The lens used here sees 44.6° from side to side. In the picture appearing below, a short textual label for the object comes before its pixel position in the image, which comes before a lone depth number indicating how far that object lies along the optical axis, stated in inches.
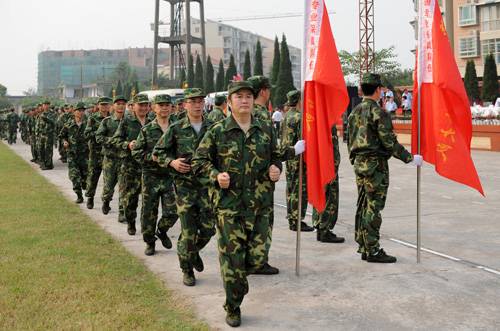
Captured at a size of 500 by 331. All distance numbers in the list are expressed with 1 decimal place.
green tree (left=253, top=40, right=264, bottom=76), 2164.1
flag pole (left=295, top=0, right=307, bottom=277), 226.2
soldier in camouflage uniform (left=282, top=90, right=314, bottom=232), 311.6
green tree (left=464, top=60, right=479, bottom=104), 1531.7
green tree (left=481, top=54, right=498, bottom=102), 1492.4
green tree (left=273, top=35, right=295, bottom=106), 1910.7
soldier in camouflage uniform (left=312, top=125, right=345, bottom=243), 293.9
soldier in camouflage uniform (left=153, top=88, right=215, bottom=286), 223.1
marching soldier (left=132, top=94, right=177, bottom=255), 265.0
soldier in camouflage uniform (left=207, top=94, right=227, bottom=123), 339.9
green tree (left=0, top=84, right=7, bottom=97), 5131.9
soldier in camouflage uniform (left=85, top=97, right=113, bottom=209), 417.1
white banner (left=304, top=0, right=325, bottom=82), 227.6
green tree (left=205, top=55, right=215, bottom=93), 2604.6
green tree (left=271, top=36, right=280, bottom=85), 1989.4
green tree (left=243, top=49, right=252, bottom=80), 2340.6
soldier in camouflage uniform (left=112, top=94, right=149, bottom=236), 312.3
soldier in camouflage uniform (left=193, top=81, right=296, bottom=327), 179.8
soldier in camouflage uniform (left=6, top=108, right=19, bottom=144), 1233.9
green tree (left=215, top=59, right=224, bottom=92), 2551.7
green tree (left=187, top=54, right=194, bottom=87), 2733.8
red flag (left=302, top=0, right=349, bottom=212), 224.5
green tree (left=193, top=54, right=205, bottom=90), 2759.4
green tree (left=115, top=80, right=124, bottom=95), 3804.4
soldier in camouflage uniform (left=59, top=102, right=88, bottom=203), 459.5
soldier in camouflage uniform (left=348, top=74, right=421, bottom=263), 240.4
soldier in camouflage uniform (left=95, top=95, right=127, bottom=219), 360.5
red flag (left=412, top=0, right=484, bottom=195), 241.4
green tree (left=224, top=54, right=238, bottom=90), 2390.5
